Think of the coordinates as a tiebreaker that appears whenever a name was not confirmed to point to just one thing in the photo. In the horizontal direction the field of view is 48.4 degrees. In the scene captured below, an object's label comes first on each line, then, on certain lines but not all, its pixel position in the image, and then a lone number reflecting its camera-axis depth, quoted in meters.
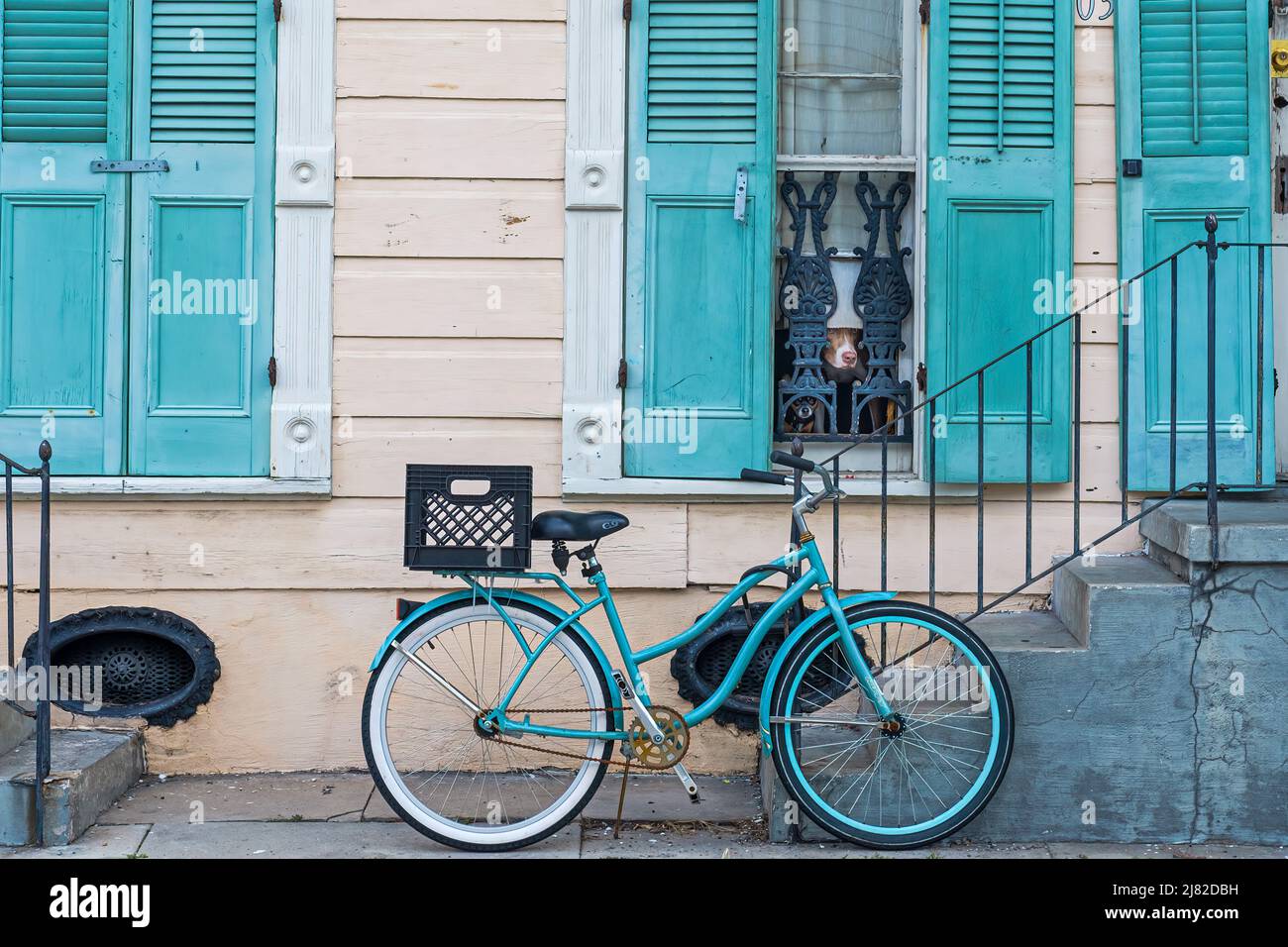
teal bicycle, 4.47
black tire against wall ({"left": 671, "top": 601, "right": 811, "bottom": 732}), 5.45
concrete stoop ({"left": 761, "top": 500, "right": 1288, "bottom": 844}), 4.62
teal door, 5.32
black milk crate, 4.44
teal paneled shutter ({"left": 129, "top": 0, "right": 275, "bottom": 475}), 5.42
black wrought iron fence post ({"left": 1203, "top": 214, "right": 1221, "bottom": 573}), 4.60
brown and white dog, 5.65
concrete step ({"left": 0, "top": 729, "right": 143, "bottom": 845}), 4.52
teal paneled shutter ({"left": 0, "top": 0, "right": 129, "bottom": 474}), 5.41
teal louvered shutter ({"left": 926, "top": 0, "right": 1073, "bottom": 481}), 5.38
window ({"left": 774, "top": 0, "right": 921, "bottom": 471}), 5.60
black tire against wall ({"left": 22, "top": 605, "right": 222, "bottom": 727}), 5.42
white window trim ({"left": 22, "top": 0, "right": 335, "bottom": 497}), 5.41
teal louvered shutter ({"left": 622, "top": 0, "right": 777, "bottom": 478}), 5.43
